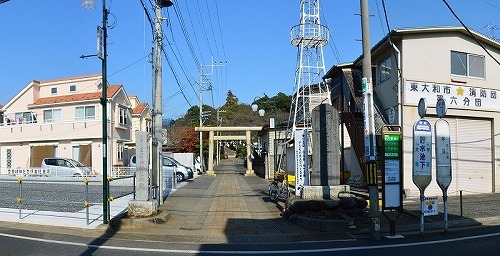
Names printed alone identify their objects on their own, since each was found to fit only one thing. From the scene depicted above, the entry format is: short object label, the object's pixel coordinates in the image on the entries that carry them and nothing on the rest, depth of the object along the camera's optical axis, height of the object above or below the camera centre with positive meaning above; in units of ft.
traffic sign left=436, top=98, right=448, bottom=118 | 34.94 +2.36
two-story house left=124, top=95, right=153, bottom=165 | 131.36 +8.23
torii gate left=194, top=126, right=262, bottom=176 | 132.98 -0.39
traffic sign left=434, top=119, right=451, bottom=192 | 34.76 -1.36
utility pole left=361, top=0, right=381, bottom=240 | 31.27 +0.35
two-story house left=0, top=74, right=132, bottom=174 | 111.24 +4.57
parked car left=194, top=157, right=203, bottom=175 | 140.72 -9.55
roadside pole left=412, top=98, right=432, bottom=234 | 34.09 -1.49
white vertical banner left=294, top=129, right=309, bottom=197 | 46.55 -2.46
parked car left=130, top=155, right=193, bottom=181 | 97.71 -7.21
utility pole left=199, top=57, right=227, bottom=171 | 148.41 -7.80
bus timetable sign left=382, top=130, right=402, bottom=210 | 34.50 -2.72
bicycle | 51.66 -6.51
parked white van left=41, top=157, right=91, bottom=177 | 95.71 -6.31
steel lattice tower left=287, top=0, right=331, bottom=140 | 92.32 +21.32
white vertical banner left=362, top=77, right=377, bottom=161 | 32.37 +1.21
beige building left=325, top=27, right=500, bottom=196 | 53.26 +5.55
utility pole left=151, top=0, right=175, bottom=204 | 50.70 +4.98
